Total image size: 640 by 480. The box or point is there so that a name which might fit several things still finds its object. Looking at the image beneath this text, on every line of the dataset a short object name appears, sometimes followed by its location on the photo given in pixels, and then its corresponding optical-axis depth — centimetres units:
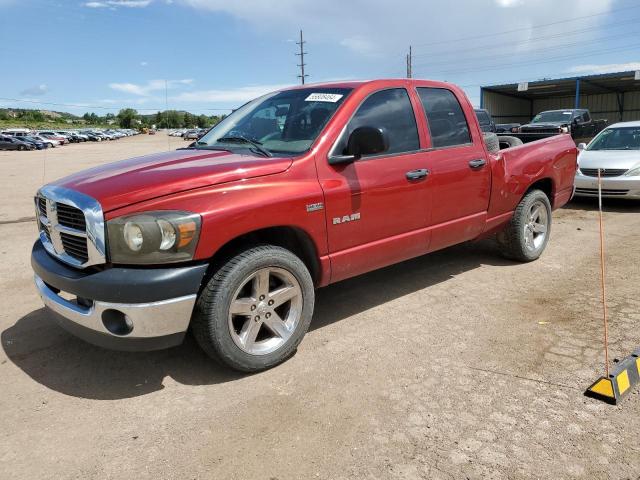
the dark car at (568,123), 1922
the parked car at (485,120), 1582
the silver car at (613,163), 895
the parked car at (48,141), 5172
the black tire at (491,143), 503
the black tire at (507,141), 620
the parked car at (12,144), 4694
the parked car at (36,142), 4825
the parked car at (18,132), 5491
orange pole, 304
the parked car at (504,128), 2728
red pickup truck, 290
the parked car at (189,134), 5914
